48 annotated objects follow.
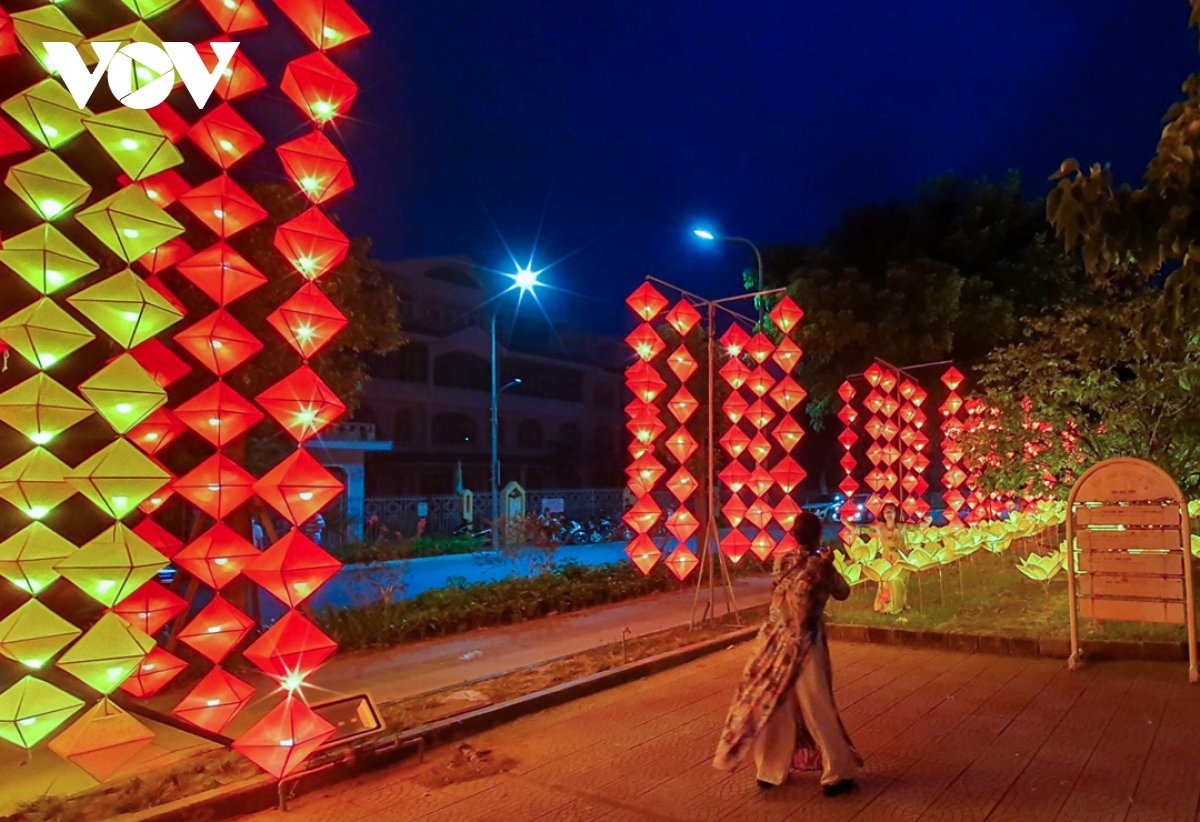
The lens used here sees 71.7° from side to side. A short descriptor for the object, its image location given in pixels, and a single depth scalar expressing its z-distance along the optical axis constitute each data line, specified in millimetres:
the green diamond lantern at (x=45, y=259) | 5090
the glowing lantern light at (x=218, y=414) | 5547
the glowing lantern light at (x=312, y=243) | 5578
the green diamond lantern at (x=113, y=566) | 5250
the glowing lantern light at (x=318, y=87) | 5668
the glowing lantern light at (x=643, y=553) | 11133
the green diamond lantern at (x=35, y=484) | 5141
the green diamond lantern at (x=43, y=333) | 5059
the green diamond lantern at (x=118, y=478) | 5297
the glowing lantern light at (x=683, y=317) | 10891
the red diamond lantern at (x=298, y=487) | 5297
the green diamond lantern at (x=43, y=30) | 5113
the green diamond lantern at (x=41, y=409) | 5051
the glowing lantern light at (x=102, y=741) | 5203
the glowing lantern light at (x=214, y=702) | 5613
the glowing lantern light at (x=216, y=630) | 5816
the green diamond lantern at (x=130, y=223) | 5295
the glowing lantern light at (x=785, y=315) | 11422
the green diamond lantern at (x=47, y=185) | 5121
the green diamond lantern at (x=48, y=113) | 5133
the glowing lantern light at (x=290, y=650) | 5164
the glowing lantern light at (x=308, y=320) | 5590
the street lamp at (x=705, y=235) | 16078
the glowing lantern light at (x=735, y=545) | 11555
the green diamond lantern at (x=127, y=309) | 5344
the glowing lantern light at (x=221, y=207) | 5570
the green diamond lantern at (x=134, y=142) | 5297
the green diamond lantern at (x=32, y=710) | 4891
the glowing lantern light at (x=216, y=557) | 5840
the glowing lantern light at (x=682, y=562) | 11422
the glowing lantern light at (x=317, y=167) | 5633
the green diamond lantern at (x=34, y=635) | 4984
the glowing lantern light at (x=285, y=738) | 4977
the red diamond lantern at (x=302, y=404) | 5410
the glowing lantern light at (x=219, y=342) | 5508
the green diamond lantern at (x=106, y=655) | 5125
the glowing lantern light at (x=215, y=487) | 5676
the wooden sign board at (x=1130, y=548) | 7367
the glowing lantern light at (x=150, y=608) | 6297
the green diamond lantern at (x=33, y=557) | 5109
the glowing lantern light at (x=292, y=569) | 5234
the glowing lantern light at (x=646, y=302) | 10695
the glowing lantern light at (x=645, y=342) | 10945
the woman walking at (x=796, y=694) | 4793
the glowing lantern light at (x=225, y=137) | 5645
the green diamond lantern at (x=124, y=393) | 5277
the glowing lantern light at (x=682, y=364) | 11219
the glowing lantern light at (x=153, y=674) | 6223
